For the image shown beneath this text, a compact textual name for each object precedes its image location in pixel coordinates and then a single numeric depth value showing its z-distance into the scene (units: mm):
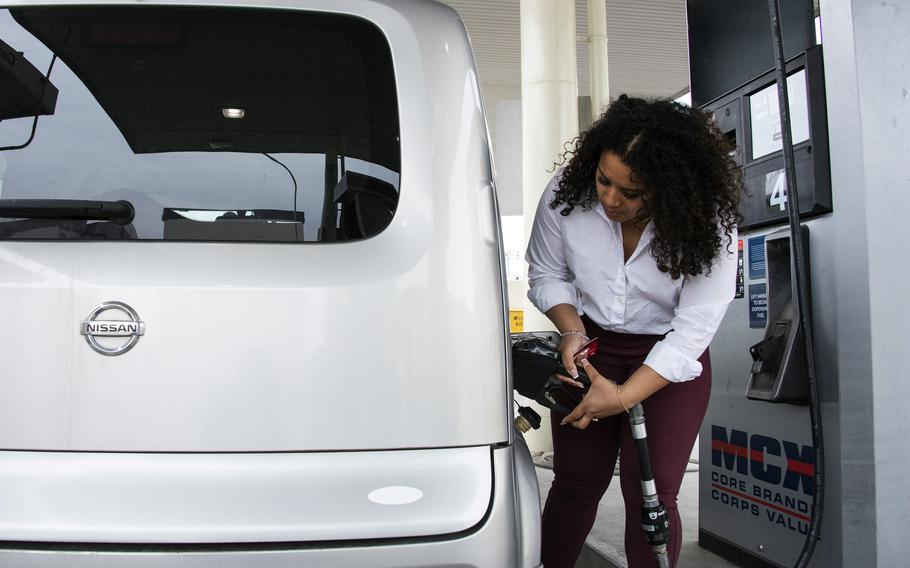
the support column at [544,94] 7645
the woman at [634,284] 2199
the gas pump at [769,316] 2793
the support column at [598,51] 10992
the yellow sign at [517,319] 11421
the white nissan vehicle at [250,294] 1416
